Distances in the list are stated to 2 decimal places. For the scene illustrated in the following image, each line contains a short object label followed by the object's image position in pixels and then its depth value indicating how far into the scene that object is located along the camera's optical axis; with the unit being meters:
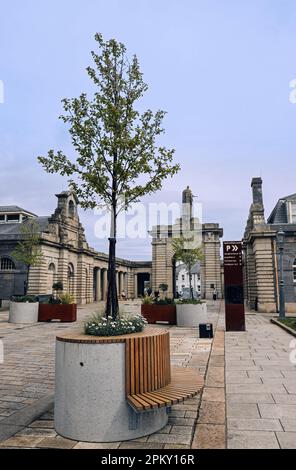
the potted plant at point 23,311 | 18.45
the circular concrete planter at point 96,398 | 4.20
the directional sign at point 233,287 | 14.59
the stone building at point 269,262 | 23.75
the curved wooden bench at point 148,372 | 4.13
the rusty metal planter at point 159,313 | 16.95
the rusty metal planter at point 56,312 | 18.94
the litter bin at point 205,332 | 12.66
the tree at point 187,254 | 22.53
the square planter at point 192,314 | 16.17
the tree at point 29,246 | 23.06
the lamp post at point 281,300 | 18.16
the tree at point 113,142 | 6.49
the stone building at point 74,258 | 29.67
